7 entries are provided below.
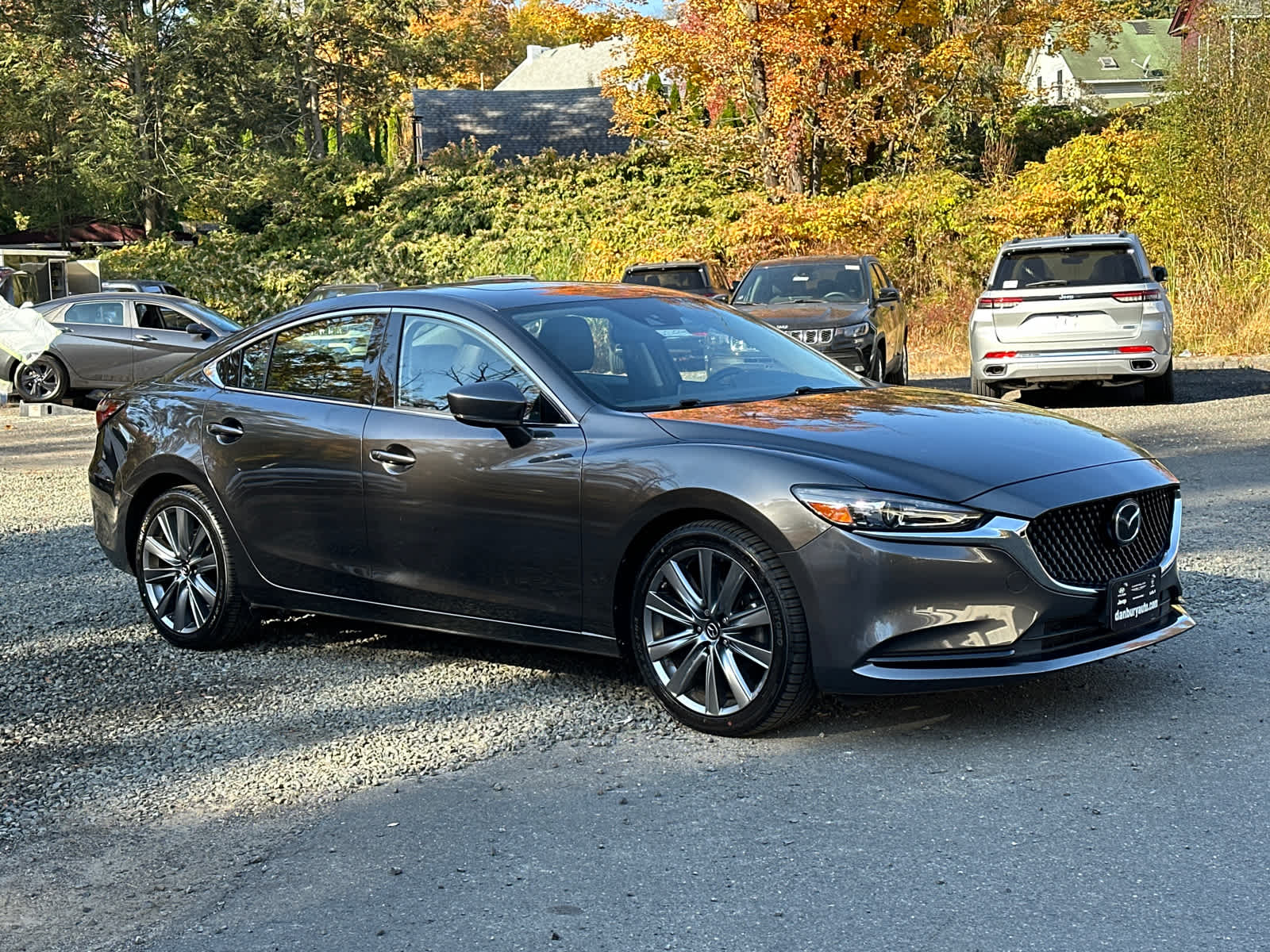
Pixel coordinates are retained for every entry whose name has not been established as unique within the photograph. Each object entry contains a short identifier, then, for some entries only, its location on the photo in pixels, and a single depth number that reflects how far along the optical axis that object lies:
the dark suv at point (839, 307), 17.22
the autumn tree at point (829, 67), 32.16
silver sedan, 22.73
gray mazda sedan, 5.12
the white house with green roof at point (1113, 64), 79.75
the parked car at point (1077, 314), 15.62
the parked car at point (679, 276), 23.62
